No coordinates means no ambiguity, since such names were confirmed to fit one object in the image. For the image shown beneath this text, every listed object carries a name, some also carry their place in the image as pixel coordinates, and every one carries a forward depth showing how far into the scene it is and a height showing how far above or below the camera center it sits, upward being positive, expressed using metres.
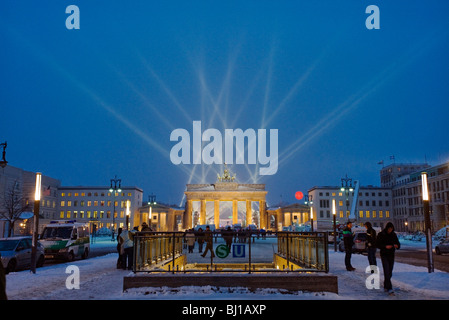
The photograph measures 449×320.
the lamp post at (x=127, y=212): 25.48 +0.42
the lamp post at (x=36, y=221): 16.62 -0.13
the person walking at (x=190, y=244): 20.91 -1.41
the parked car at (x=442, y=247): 28.75 -2.04
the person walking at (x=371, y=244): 14.05 -0.87
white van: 23.03 -1.29
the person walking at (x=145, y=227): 19.66 -0.41
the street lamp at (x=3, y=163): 23.39 +3.27
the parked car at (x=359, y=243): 29.65 -1.79
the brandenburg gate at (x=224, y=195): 100.56 +6.04
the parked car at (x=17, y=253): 17.32 -1.60
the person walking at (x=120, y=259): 18.91 -1.93
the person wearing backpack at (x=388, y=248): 11.61 -0.85
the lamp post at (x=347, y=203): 118.22 +4.92
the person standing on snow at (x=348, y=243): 17.48 -1.09
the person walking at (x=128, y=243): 17.50 -1.08
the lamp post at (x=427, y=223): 16.20 -0.17
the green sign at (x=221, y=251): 12.81 -1.05
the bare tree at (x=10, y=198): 59.04 +3.29
